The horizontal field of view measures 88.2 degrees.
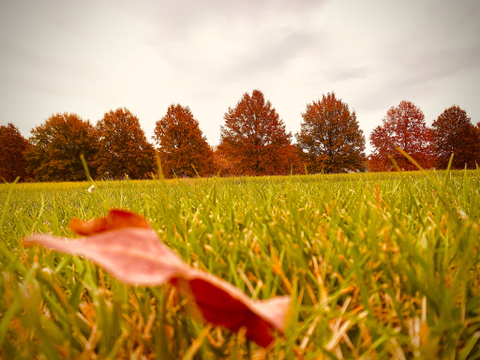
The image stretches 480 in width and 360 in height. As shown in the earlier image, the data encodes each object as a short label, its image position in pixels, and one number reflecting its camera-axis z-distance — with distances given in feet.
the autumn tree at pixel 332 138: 103.14
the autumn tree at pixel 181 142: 105.19
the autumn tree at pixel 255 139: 96.17
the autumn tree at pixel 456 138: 109.50
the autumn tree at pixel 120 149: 113.91
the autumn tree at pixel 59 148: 115.55
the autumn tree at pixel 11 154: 124.26
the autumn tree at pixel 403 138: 97.96
